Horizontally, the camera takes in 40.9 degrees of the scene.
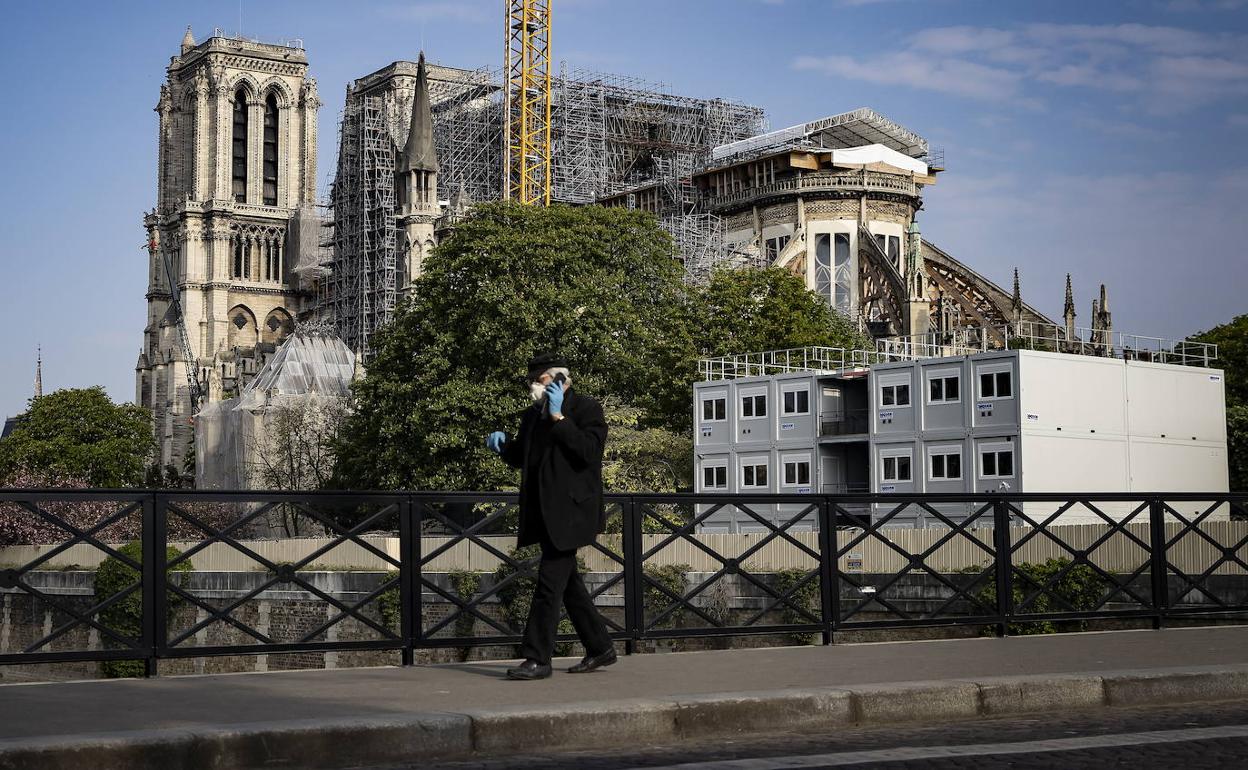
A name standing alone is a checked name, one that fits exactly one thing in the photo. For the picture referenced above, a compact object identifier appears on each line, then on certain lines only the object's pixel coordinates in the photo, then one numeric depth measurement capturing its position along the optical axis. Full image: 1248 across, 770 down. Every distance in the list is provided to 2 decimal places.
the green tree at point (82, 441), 100.56
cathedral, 105.00
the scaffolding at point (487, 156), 118.06
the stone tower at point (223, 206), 139.00
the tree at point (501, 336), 54.84
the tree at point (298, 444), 86.12
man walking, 10.75
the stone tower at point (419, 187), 103.56
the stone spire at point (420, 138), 105.12
